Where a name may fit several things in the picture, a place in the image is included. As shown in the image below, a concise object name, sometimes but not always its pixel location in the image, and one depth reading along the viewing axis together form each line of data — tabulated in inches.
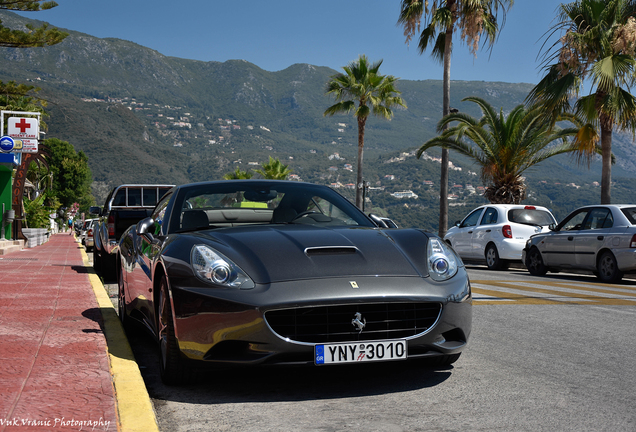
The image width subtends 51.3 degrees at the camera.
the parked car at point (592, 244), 488.4
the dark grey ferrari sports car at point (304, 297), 151.1
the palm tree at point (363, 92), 1459.2
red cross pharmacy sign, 1079.0
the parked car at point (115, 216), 446.6
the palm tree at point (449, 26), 1106.1
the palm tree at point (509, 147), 991.0
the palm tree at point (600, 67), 748.0
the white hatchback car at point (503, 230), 649.6
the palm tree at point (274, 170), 2032.5
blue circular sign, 984.3
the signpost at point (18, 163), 1053.2
